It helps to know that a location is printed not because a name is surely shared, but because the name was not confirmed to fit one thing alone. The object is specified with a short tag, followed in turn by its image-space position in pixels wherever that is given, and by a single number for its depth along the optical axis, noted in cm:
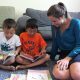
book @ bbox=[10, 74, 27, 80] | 171
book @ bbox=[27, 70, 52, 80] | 171
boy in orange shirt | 194
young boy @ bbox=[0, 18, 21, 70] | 188
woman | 158
